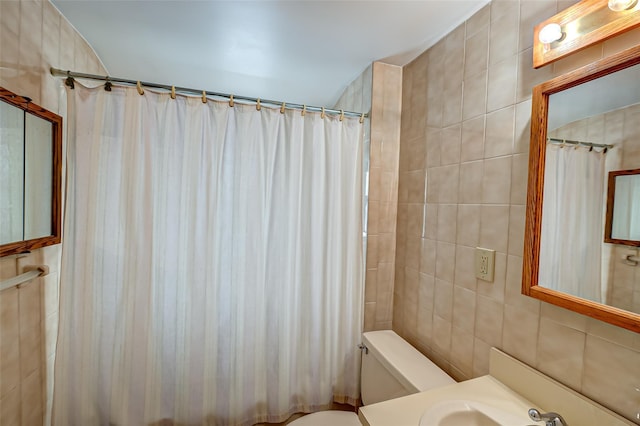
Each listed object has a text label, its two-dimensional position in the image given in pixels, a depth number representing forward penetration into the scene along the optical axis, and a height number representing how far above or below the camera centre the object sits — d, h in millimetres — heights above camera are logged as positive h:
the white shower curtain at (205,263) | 1226 -325
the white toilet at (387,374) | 1159 -771
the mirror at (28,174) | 958 +86
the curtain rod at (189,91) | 1188 +562
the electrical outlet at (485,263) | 1054 -212
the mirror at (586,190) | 686 +75
